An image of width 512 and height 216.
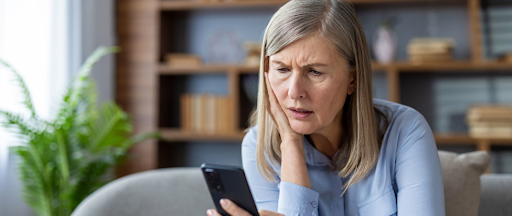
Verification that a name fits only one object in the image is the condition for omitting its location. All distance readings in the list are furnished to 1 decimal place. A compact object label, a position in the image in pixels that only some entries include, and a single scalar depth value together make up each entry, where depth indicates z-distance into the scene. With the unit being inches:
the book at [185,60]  128.9
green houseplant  92.0
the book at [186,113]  130.0
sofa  55.0
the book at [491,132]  110.9
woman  44.1
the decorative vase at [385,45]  119.6
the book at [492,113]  110.4
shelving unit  125.8
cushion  54.0
